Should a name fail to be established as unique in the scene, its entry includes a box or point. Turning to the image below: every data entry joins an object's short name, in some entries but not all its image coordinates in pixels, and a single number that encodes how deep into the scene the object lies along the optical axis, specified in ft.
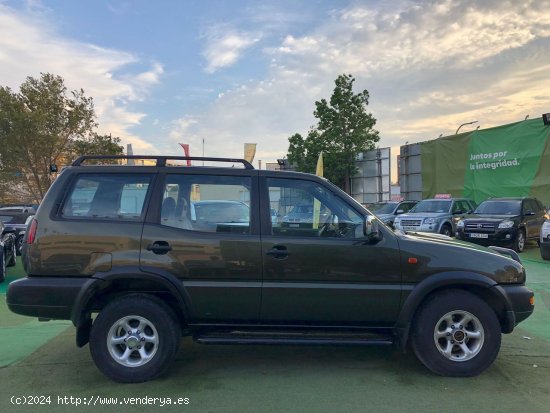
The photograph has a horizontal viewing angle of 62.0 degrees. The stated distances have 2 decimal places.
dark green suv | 13.12
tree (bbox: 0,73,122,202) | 71.31
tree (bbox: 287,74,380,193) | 94.99
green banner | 54.49
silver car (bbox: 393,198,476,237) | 49.90
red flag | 50.26
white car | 37.24
